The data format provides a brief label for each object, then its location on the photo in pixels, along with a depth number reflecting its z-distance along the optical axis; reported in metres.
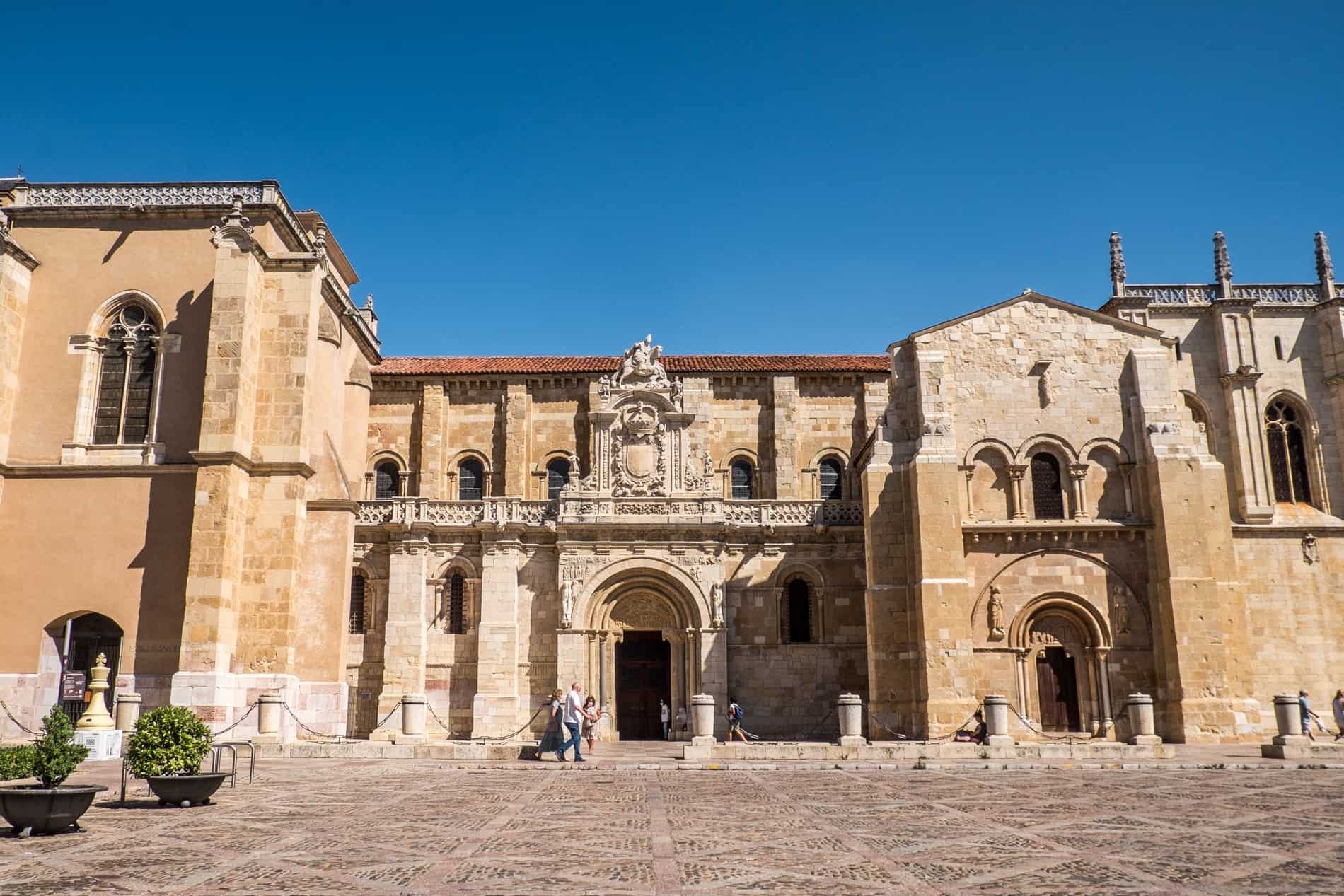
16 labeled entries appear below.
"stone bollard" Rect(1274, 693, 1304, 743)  20.56
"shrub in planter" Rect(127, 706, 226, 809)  12.45
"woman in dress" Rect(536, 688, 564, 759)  20.47
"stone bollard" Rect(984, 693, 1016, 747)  20.84
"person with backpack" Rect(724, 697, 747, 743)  25.95
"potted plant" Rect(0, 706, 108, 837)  10.16
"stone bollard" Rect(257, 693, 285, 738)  21.73
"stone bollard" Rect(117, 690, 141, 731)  20.89
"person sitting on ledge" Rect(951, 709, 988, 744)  22.11
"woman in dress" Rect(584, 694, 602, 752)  22.31
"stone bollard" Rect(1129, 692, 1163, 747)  21.47
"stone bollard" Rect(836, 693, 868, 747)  21.41
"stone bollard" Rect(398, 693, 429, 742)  21.97
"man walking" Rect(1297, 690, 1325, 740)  23.36
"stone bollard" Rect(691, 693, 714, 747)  20.98
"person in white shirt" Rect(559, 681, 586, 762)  20.17
